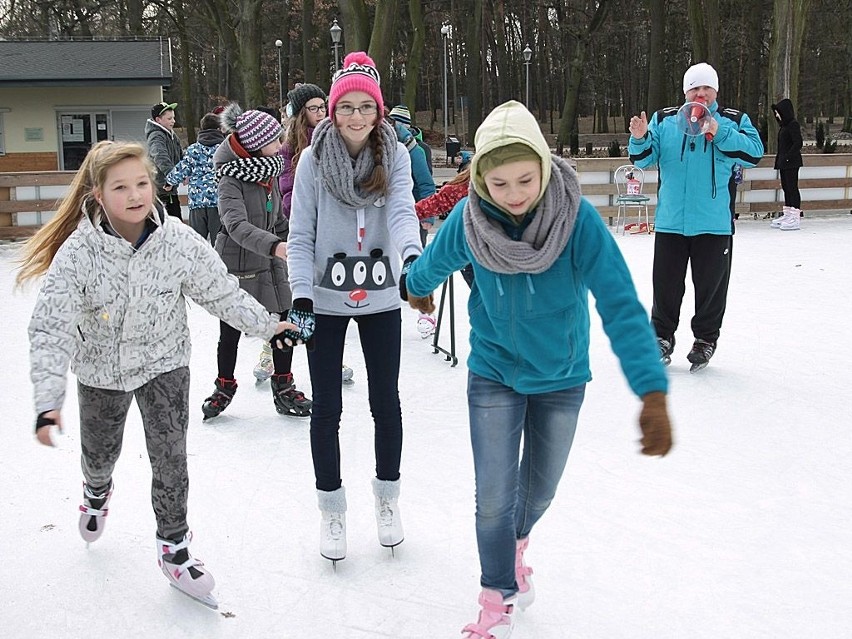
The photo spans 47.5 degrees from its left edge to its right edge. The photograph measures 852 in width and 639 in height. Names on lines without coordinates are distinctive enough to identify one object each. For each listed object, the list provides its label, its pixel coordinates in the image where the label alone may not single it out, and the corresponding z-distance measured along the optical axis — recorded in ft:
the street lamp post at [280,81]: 131.79
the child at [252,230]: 15.56
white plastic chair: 44.57
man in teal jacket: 19.11
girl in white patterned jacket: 9.27
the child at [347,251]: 10.82
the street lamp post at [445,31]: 113.06
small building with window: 84.58
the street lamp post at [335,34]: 93.24
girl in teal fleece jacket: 8.16
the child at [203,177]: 23.67
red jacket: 13.00
